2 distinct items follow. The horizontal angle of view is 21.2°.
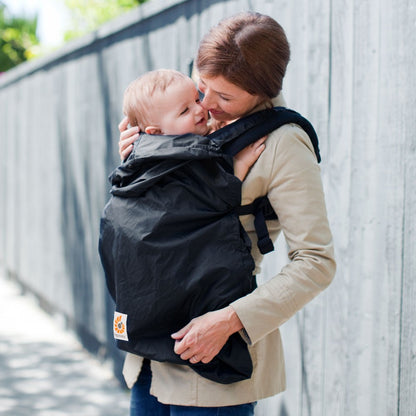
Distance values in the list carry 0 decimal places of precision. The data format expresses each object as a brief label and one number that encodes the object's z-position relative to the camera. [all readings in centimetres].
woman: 228
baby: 244
